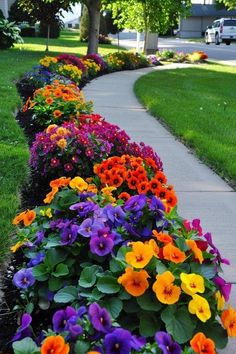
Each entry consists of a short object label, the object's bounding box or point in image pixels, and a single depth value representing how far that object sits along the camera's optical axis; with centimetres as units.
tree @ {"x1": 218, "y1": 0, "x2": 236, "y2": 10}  2471
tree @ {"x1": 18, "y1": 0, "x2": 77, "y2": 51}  2077
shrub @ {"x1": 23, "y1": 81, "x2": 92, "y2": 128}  620
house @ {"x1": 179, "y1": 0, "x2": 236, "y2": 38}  6934
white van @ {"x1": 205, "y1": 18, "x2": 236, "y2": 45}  4253
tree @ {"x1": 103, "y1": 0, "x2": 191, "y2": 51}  2252
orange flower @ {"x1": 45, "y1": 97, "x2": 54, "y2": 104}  637
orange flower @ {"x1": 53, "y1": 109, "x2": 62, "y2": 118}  604
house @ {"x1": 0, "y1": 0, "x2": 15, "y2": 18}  2872
